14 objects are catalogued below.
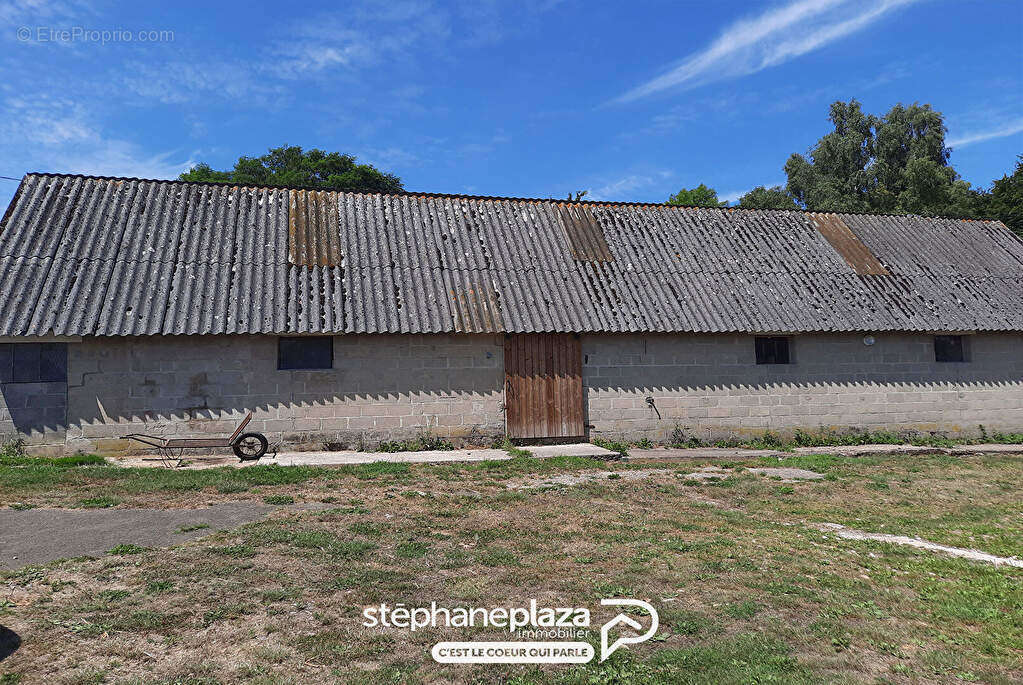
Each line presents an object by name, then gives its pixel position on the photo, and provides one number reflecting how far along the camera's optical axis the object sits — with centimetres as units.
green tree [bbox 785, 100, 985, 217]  3275
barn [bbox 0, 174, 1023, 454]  1159
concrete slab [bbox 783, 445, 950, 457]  1321
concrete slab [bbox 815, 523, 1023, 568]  588
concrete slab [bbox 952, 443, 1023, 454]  1363
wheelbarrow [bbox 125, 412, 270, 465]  1090
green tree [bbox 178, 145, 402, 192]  4028
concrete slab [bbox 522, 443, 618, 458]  1193
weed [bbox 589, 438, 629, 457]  1265
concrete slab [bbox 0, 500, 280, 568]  575
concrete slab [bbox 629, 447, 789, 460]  1234
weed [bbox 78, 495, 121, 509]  754
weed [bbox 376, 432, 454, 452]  1234
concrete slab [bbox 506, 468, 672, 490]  955
